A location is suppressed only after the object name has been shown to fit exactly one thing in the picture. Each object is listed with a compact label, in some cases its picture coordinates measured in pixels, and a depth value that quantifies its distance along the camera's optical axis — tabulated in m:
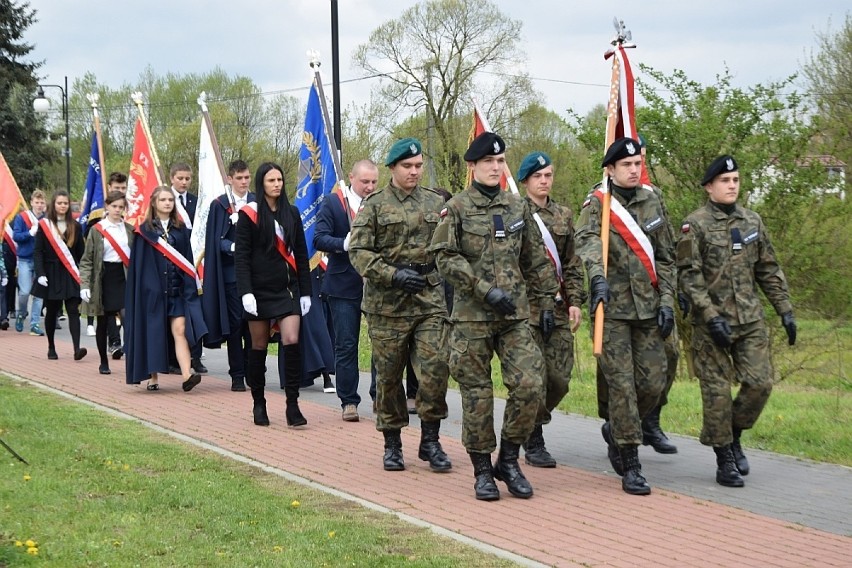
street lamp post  42.66
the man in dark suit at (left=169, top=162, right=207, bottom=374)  14.27
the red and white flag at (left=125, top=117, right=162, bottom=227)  15.82
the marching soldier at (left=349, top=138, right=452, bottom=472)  8.73
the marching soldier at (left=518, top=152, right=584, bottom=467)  8.89
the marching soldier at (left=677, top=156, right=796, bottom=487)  8.30
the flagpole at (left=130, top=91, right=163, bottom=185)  15.35
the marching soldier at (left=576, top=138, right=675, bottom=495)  8.06
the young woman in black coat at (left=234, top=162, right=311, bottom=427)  10.36
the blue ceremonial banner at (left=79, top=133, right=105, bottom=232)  19.31
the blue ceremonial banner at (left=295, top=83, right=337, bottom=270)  12.67
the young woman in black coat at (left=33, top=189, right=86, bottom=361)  16.70
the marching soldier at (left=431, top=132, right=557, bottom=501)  7.80
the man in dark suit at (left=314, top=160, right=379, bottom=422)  10.56
